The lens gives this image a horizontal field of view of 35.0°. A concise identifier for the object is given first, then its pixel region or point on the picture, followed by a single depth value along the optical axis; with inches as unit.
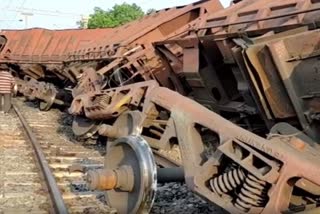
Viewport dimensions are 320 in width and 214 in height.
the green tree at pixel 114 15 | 2170.3
